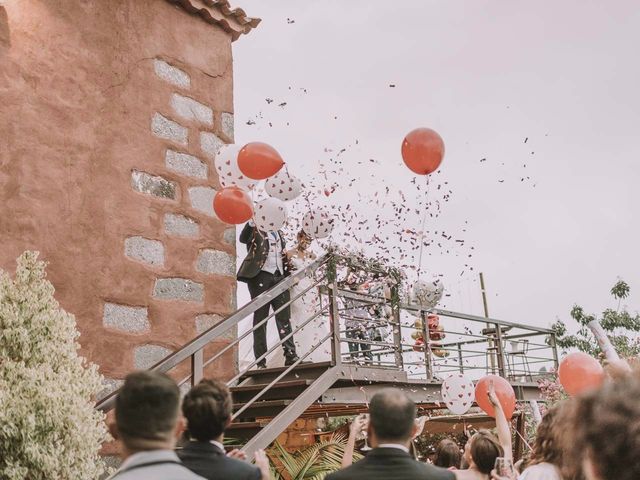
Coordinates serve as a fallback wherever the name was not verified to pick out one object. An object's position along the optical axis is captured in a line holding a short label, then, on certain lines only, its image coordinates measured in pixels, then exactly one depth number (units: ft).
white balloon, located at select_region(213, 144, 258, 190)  17.61
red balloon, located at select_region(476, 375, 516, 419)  16.81
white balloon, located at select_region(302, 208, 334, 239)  20.11
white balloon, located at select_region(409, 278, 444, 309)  23.67
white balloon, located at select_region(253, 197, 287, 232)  18.03
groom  19.72
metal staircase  15.40
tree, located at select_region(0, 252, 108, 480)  11.02
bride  21.04
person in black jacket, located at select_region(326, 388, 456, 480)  7.69
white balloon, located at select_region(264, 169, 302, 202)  18.75
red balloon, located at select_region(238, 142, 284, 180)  16.32
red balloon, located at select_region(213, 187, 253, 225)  17.12
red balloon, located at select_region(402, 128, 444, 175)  16.66
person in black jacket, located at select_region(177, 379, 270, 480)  7.81
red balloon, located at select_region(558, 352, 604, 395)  15.29
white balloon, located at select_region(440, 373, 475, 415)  19.58
